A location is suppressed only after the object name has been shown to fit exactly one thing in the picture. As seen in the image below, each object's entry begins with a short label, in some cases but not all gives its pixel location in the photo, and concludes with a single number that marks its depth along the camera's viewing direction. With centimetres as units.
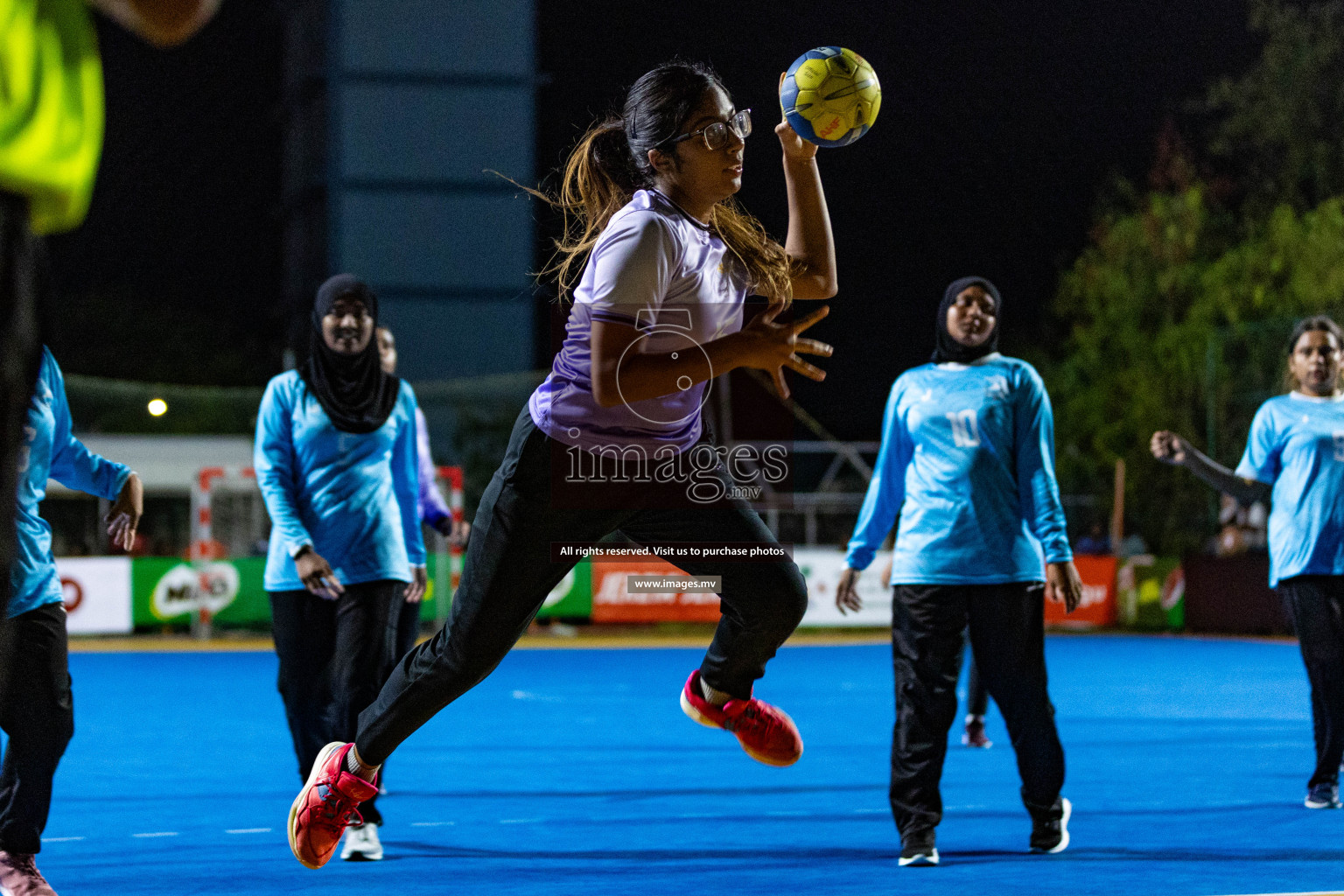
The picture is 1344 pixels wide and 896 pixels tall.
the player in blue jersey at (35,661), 865
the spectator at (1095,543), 4411
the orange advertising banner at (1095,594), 4223
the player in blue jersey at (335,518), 1146
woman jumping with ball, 686
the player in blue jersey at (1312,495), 1320
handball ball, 793
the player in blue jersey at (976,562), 1115
